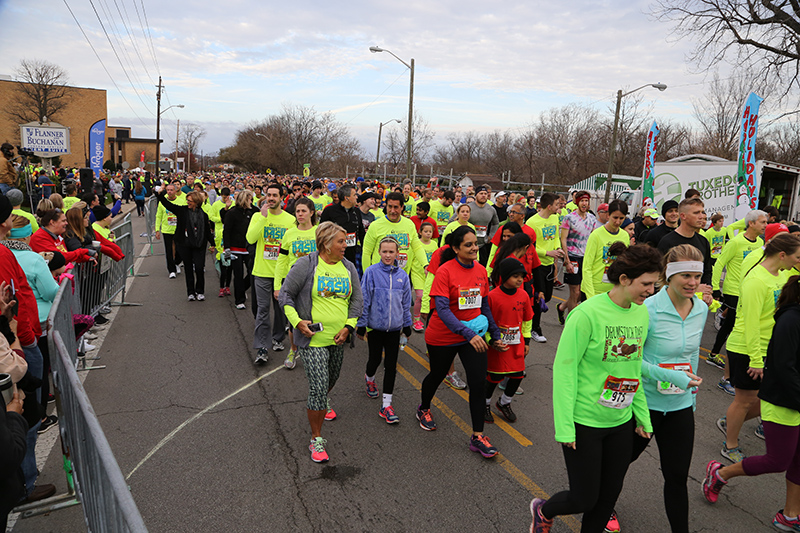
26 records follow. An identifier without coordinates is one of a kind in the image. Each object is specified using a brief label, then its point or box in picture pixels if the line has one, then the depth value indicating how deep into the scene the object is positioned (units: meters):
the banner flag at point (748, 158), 13.65
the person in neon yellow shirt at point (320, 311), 4.09
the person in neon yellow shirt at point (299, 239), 5.83
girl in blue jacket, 4.87
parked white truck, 15.70
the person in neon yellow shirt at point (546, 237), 7.62
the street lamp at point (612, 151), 25.38
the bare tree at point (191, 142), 86.92
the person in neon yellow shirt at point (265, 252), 6.46
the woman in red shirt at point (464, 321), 4.20
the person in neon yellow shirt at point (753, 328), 3.90
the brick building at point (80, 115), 64.38
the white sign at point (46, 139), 15.67
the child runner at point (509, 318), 4.59
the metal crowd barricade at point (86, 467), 1.89
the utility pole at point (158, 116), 41.81
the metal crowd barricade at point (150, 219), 15.70
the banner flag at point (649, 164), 17.27
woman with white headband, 3.02
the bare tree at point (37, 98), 56.88
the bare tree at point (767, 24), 18.86
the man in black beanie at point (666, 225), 6.82
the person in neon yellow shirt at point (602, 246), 6.64
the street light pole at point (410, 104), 24.05
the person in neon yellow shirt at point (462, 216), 7.17
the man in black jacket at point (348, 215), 7.54
